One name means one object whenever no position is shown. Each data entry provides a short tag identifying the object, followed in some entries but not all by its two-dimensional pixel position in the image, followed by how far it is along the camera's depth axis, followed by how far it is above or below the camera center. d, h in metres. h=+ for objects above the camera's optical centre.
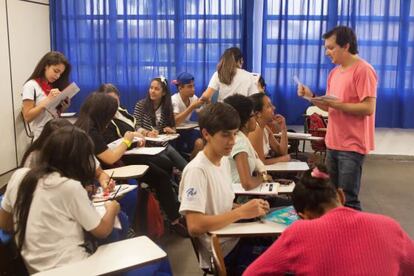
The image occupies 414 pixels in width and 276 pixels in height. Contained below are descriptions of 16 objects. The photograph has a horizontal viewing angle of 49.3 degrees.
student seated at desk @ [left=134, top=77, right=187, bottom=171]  4.35 -0.56
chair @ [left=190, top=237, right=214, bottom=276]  1.99 -0.86
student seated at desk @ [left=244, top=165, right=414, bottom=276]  1.17 -0.51
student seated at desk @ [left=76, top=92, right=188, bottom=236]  2.93 -0.45
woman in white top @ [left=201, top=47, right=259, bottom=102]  4.27 -0.25
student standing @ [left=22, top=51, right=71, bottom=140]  3.46 -0.30
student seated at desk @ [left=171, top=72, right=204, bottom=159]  4.70 -0.58
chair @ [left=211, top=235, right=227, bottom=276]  1.58 -0.72
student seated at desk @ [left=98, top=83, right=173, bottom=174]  3.61 -0.66
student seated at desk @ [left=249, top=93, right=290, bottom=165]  3.07 -0.53
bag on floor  3.23 -1.16
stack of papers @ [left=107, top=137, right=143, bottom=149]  3.20 -0.65
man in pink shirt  2.80 -0.33
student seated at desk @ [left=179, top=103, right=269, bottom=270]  1.86 -0.58
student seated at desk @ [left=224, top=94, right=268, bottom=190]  2.46 -0.56
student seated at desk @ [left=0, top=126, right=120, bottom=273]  1.69 -0.59
